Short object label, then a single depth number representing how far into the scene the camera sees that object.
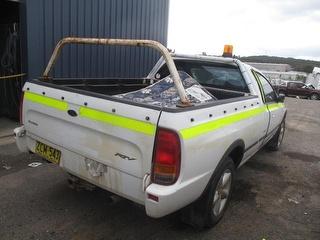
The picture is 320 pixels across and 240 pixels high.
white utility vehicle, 2.05
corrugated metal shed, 5.17
